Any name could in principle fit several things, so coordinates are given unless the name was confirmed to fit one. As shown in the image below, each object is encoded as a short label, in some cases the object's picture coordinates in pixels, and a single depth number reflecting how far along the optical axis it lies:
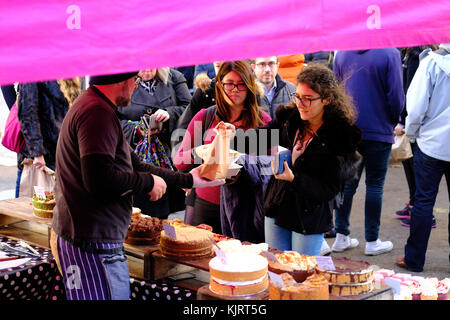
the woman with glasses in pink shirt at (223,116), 3.80
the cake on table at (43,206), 3.86
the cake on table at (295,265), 2.60
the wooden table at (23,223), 3.89
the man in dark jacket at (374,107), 5.28
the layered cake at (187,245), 3.02
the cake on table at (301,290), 2.35
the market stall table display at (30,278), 3.24
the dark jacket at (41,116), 5.00
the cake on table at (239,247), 2.79
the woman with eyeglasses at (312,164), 3.36
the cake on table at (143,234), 3.28
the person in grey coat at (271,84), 4.92
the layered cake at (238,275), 2.51
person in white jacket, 4.82
